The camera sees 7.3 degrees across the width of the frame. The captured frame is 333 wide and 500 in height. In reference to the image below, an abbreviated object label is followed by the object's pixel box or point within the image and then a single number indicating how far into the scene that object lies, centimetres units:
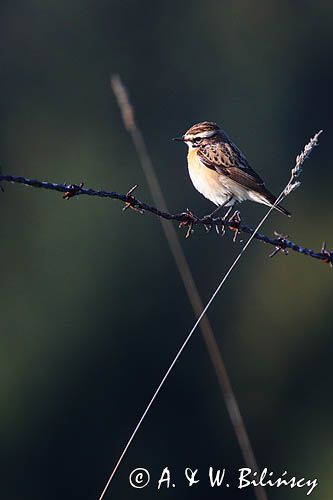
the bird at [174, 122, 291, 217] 1908
